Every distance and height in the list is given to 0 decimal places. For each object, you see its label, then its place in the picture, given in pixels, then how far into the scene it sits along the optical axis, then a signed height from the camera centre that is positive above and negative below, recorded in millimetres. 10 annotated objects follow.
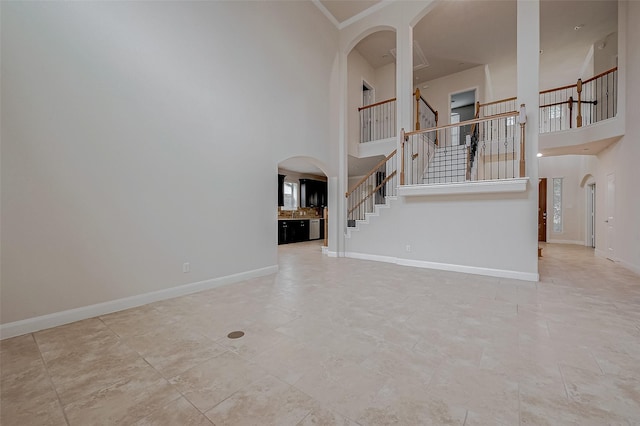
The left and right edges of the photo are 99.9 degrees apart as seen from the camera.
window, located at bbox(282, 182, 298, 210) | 10266 +576
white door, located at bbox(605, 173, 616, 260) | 5906 -34
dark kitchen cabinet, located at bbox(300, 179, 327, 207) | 10648 +730
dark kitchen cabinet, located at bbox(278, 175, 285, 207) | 9388 +727
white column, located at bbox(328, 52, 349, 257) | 6707 +679
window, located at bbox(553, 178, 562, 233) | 9430 +223
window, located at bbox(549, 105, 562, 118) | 8984 +3406
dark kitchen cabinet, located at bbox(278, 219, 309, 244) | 9555 -750
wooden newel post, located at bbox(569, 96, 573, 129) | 6645 +2567
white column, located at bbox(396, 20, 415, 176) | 5730 +2788
